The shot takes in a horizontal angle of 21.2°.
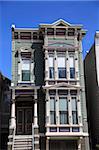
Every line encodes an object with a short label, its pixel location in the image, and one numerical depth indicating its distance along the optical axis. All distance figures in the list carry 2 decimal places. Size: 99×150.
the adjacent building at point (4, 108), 22.15
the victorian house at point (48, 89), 18.08
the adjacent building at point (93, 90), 20.16
